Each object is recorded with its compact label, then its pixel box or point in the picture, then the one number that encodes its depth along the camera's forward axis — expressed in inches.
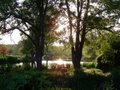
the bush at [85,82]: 192.0
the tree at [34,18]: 557.8
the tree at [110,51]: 563.7
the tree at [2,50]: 992.9
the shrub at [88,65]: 777.2
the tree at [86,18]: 530.3
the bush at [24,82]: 165.0
